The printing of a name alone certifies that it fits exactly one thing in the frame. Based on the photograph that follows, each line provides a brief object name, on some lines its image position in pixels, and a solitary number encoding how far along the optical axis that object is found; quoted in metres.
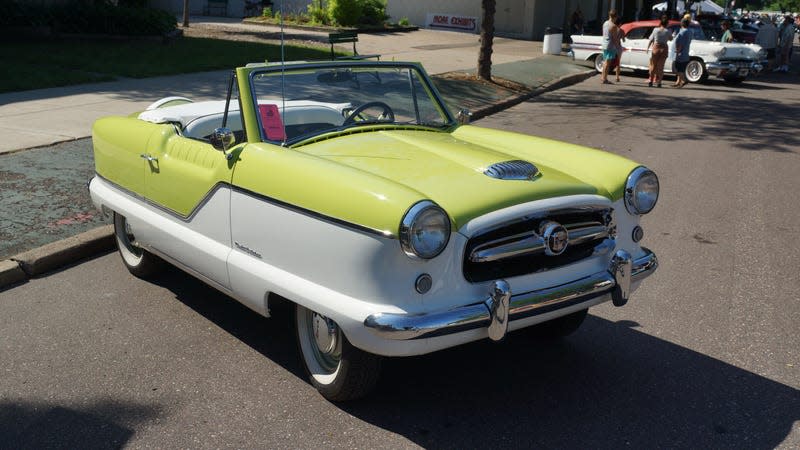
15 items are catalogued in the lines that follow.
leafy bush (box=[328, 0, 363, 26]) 29.17
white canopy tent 63.36
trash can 26.35
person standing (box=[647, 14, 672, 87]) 19.33
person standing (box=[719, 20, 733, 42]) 22.08
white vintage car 20.28
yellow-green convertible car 3.53
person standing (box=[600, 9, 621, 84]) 19.99
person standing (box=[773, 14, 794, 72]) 26.77
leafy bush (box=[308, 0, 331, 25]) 29.94
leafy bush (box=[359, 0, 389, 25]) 30.75
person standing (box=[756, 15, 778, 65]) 30.69
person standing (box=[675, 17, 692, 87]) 19.83
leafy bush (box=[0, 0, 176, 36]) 18.62
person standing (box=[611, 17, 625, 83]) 20.00
